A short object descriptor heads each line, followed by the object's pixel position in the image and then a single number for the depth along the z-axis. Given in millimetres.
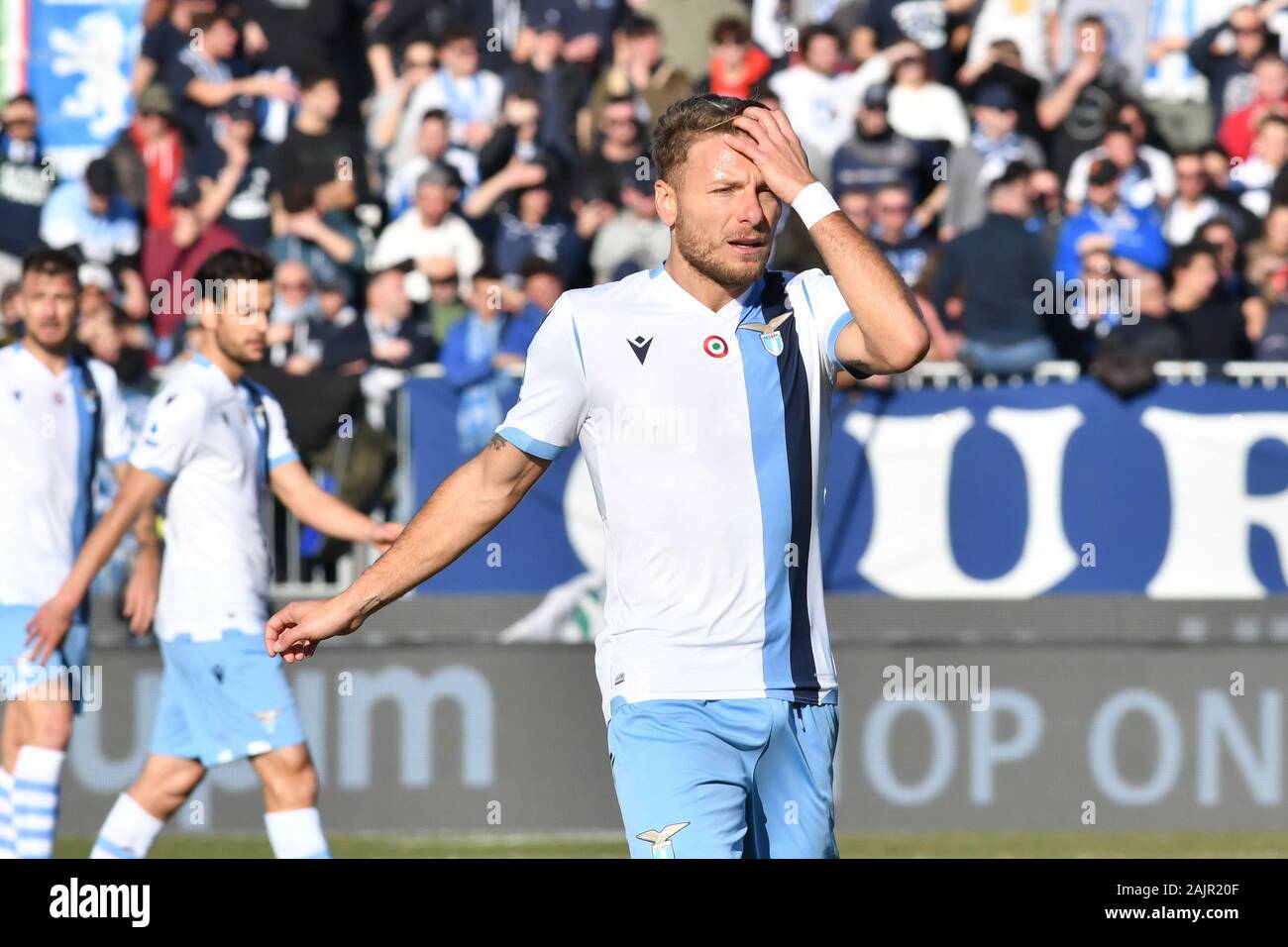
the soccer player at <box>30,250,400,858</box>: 8391
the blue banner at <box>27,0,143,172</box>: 14742
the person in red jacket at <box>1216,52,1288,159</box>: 13688
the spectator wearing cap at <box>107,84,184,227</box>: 13508
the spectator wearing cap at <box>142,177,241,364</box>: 12812
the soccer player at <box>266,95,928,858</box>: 5238
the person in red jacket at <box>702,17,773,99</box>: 13594
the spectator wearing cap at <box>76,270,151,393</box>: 11914
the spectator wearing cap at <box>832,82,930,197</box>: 12984
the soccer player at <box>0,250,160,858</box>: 9266
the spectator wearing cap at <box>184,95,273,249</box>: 13172
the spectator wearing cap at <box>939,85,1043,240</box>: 13148
